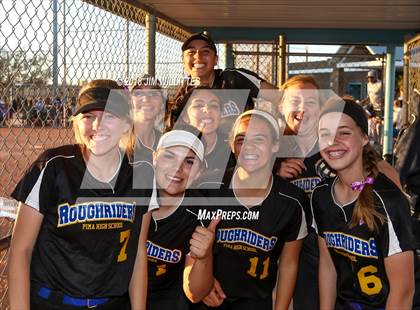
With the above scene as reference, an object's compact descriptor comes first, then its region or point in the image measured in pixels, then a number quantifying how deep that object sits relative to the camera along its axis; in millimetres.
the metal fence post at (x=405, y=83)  7798
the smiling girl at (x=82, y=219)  2525
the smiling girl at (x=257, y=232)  3227
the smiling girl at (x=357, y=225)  2832
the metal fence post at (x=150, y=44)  4961
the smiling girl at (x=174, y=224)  3178
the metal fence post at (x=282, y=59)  7649
